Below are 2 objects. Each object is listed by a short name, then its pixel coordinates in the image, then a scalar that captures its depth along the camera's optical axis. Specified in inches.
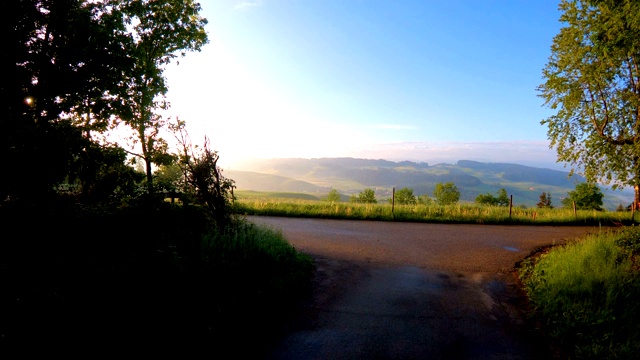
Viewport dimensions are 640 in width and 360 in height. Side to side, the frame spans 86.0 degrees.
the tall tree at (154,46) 606.2
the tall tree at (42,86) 199.2
